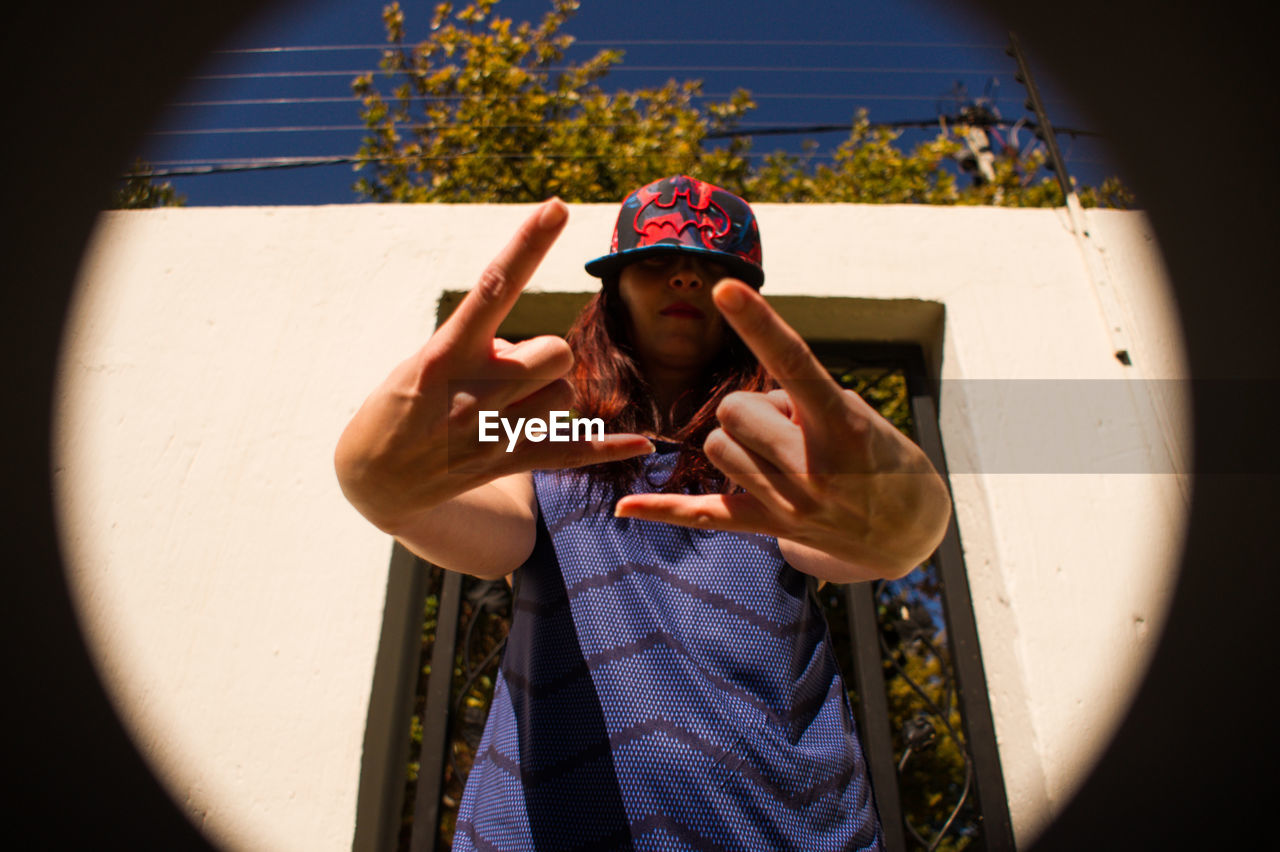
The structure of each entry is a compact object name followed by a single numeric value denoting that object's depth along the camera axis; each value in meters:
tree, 3.11
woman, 0.74
